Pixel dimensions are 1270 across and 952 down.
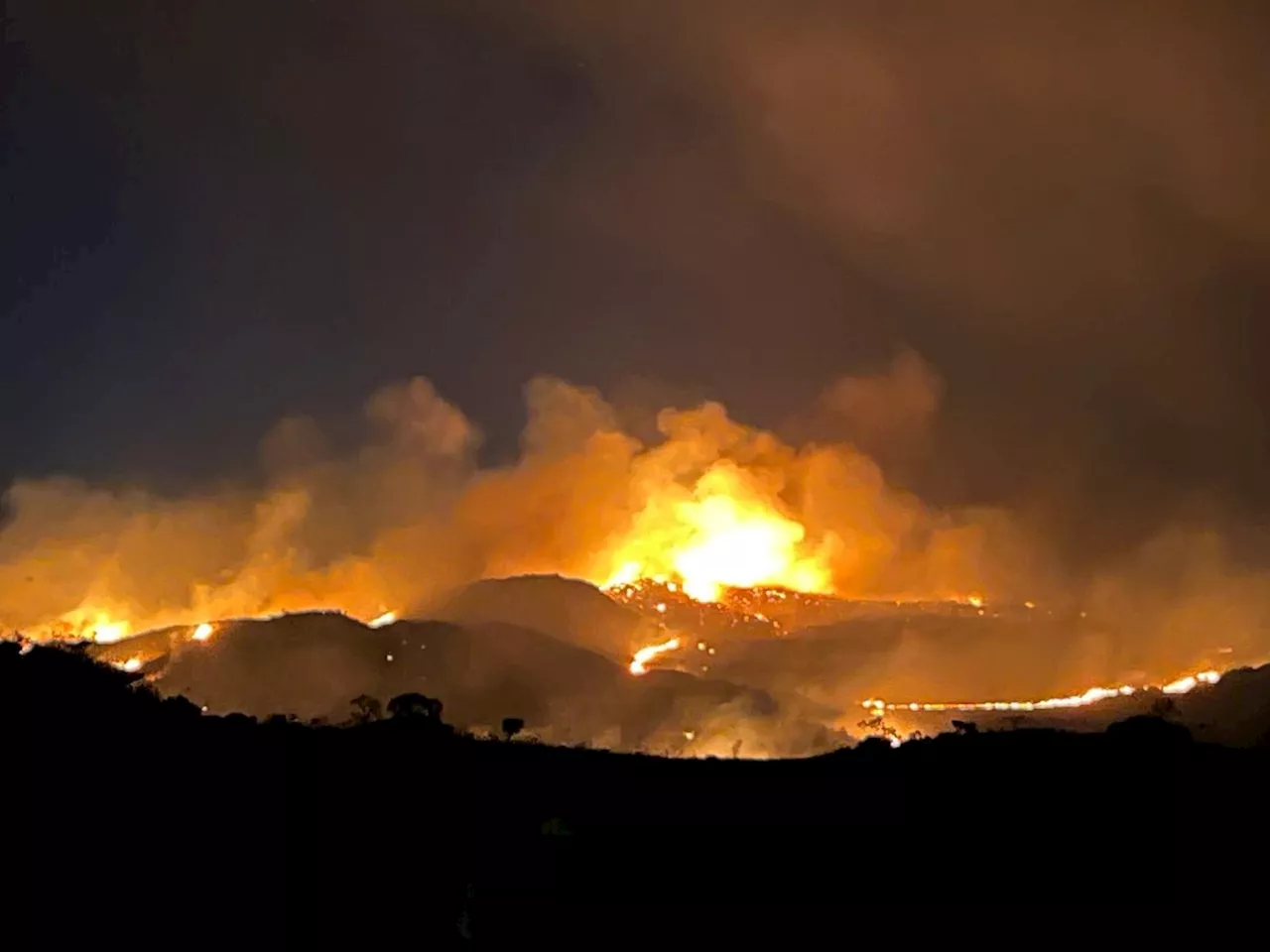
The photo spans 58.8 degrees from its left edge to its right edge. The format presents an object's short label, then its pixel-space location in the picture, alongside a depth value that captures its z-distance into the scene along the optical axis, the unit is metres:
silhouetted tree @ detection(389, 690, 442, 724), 36.62
